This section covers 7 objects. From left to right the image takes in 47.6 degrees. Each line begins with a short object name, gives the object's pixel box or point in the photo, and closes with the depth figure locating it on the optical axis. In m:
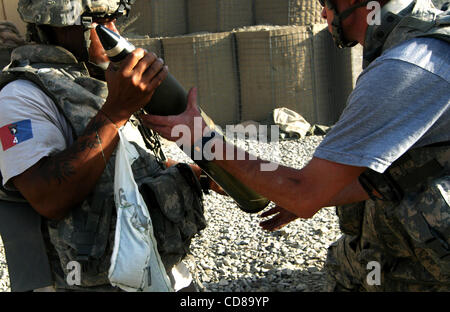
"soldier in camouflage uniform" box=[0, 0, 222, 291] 2.06
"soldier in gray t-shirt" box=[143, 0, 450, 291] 1.92
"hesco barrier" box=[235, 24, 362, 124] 9.04
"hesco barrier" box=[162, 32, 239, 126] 9.17
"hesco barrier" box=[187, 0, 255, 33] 9.67
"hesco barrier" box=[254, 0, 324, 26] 9.45
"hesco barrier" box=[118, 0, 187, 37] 9.72
